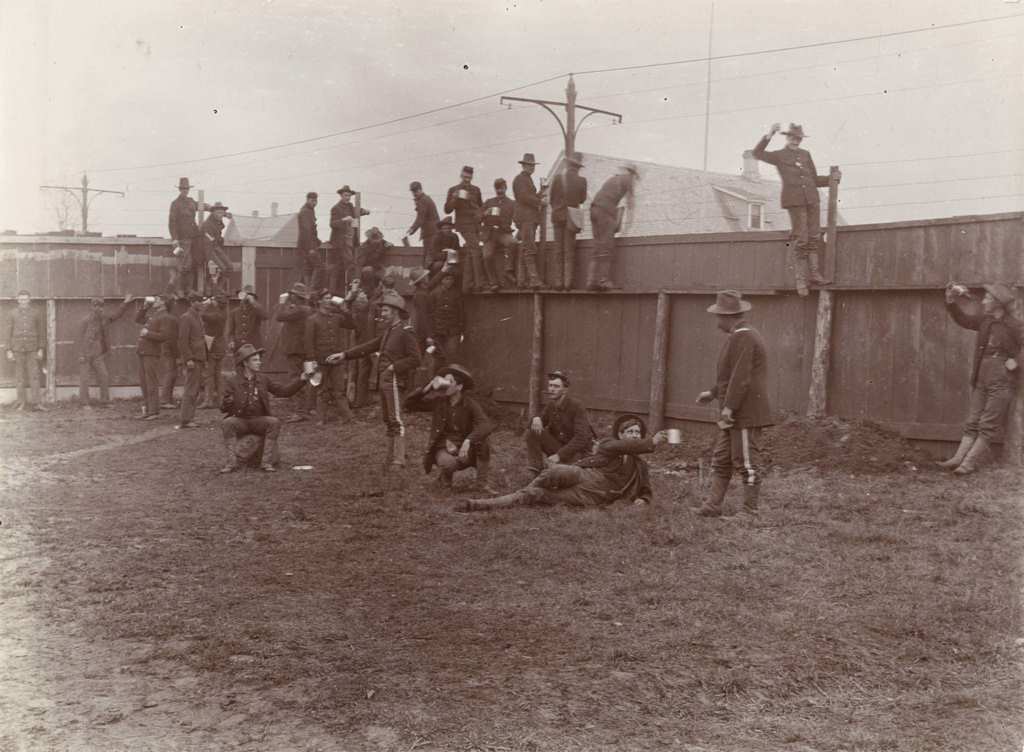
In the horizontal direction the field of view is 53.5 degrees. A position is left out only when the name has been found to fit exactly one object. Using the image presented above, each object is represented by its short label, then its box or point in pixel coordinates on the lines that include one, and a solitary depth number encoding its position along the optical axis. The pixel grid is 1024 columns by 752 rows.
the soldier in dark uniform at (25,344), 17.62
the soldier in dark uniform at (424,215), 17.06
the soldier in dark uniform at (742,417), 8.98
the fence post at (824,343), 12.21
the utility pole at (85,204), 51.59
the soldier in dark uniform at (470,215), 16.12
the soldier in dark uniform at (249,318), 17.06
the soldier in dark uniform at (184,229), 19.12
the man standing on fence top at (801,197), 12.36
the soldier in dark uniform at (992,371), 10.51
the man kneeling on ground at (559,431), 9.84
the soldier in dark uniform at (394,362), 11.61
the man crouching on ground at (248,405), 11.49
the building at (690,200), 28.86
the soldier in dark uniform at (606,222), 14.50
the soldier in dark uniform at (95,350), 18.36
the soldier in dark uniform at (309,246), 18.78
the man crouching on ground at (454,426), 10.30
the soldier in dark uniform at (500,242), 15.78
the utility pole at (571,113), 23.38
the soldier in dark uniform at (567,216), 14.83
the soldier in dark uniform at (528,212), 15.45
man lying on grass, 9.23
